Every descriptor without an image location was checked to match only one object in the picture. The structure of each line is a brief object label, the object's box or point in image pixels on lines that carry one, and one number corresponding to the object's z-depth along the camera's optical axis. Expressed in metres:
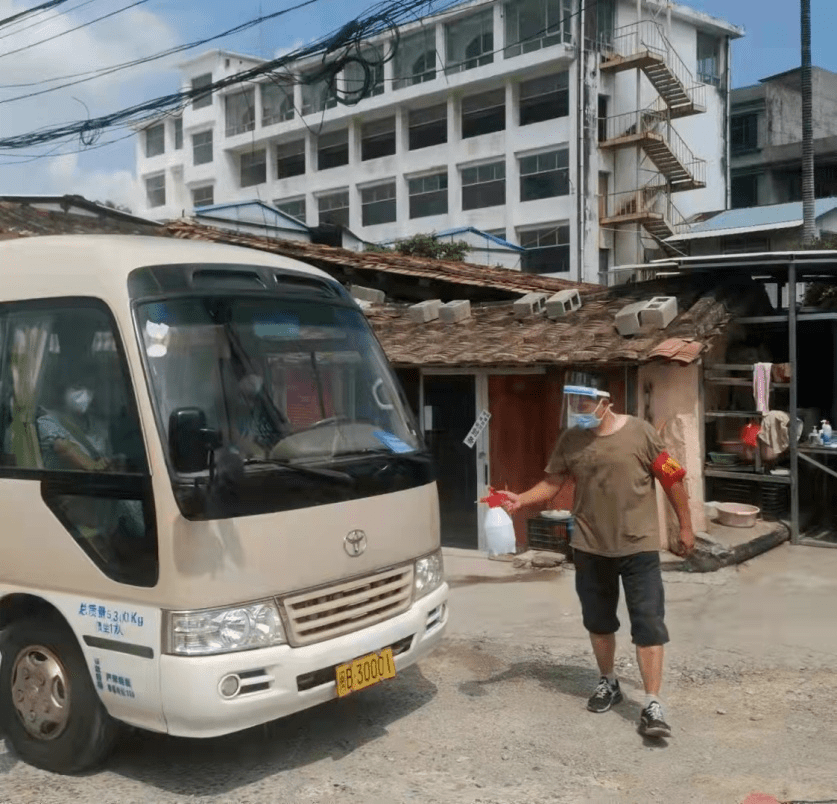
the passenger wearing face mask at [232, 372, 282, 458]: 4.46
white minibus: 4.21
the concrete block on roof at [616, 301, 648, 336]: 9.89
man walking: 5.16
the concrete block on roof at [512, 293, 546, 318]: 11.48
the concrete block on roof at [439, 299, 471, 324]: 11.95
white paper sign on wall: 10.59
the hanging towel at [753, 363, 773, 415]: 10.20
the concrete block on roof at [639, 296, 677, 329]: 9.88
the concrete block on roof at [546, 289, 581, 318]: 11.29
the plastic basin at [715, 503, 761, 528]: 10.23
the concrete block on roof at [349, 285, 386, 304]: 13.53
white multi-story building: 32.09
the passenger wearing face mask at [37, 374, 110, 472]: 4.53
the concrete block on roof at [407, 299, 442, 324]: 12.16
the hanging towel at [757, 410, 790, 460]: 10.24
